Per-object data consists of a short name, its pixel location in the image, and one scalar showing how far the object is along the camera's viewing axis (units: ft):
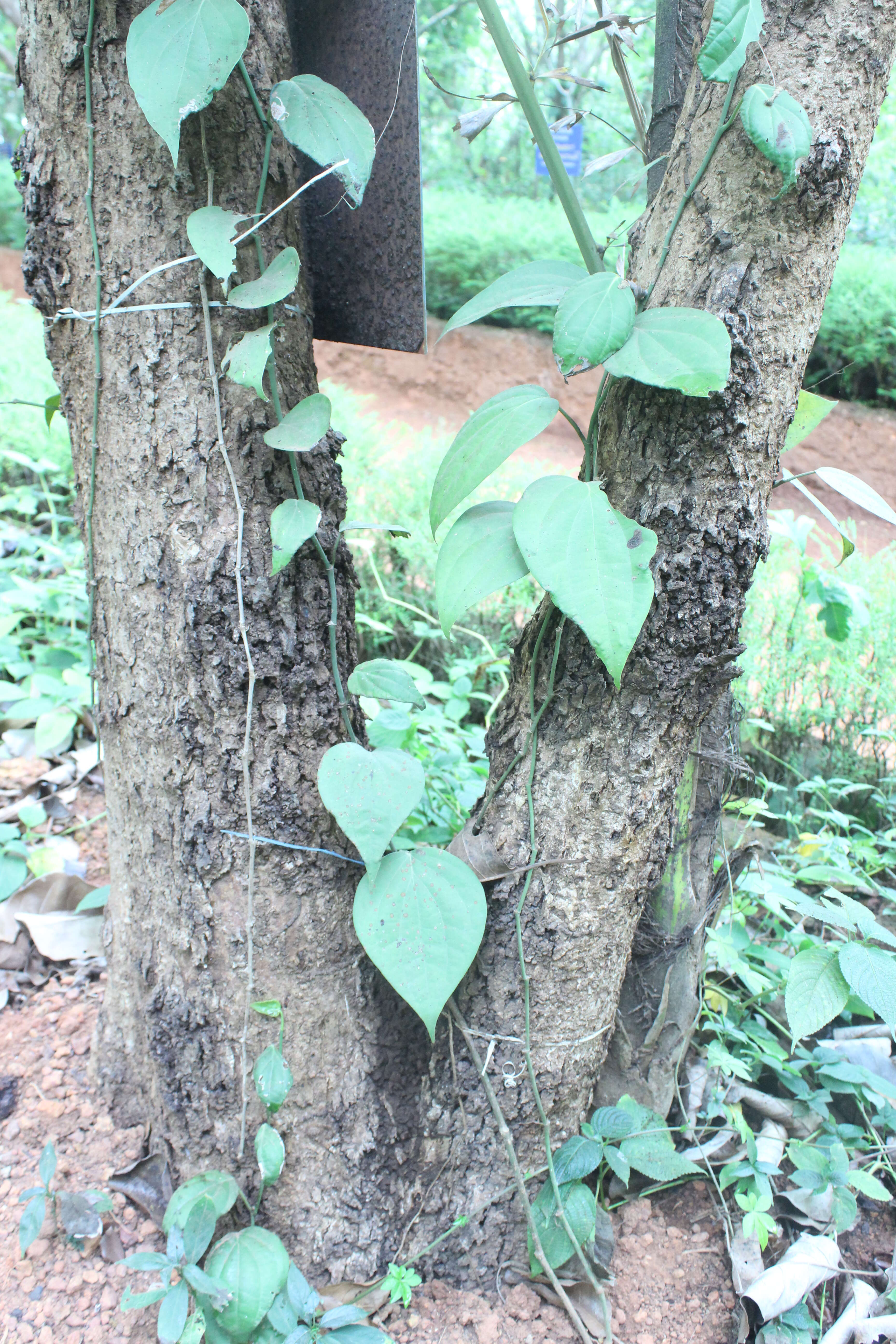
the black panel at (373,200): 3.03
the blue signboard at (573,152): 16.33
